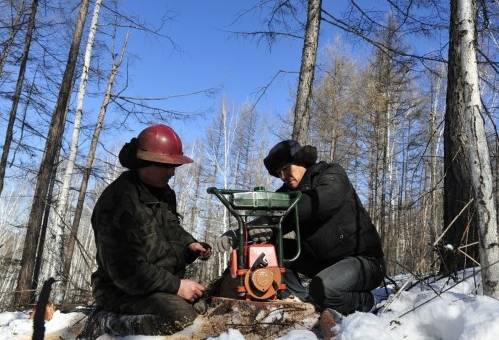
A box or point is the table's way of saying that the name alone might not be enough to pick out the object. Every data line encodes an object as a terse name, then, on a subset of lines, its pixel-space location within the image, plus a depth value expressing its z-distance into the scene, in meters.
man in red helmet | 2.98
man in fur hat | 3.21
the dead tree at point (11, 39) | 14.12
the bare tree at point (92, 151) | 15.45
